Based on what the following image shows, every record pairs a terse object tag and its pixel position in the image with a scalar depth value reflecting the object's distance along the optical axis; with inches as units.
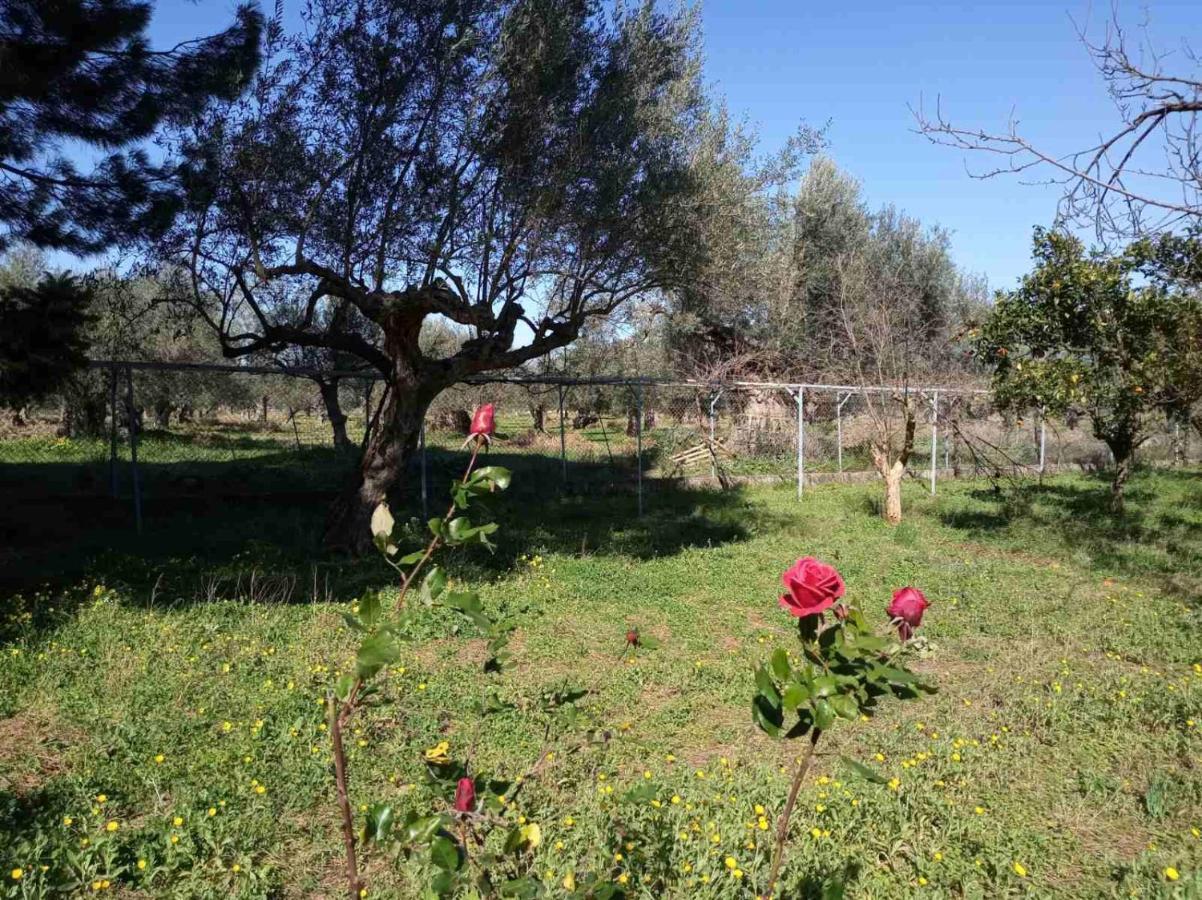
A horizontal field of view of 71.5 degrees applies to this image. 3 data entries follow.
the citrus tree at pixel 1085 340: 363.6
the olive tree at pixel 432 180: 311.4
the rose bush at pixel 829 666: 54.9
